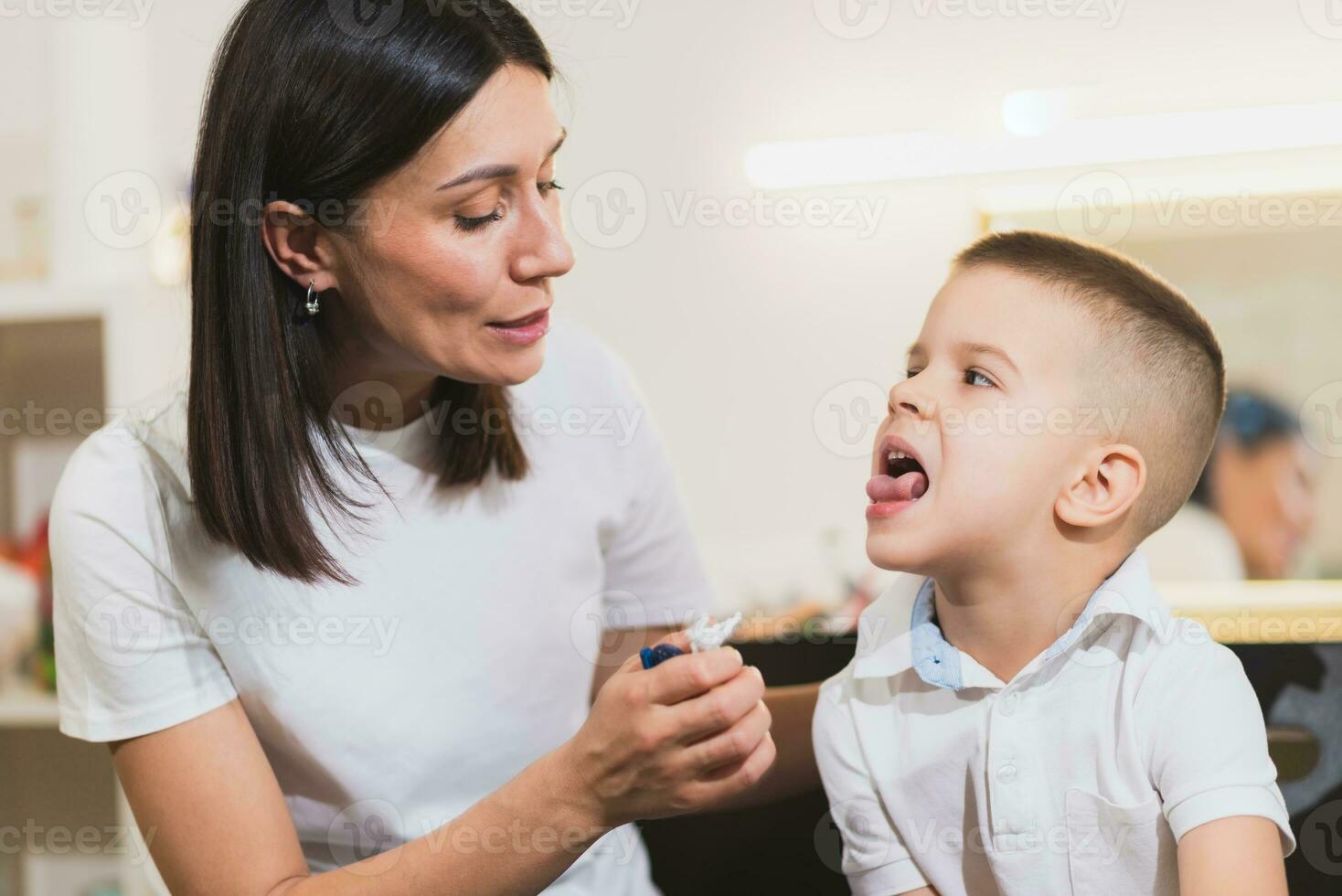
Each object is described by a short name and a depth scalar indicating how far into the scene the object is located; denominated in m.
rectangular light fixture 1.64
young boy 0.85
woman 0.87
